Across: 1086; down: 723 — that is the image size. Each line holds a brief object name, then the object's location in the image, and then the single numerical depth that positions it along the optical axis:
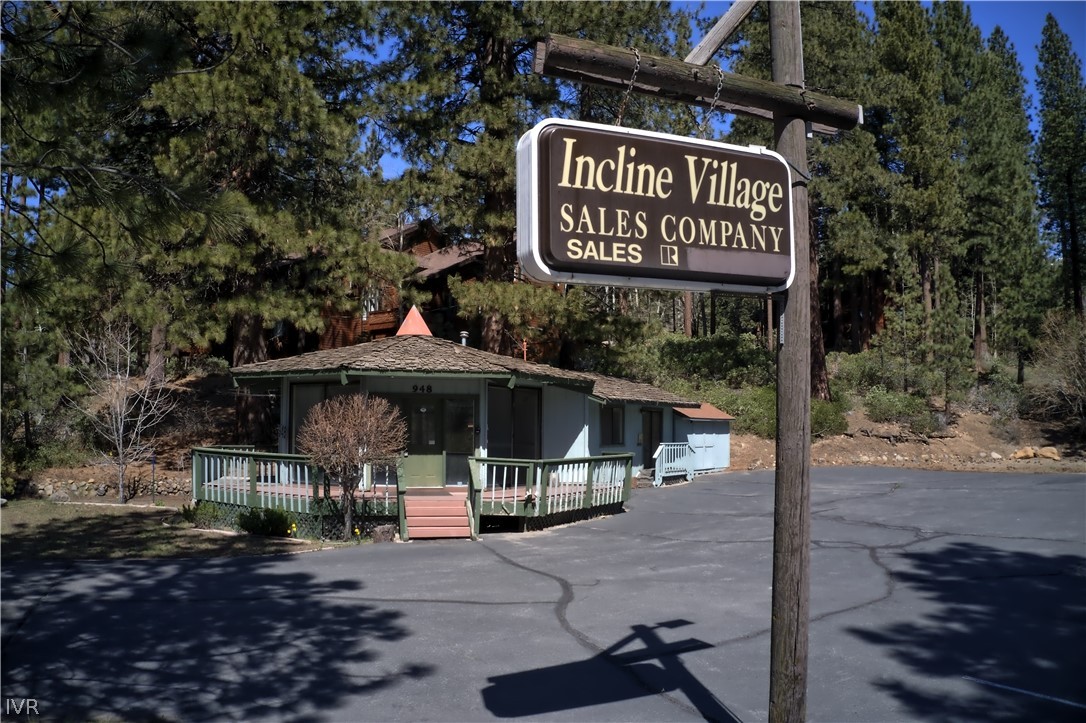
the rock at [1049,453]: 28.39
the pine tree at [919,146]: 34.19
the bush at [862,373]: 35.47
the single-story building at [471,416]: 16.06
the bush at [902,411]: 31.94
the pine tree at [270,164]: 18.59
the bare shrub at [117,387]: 19.70
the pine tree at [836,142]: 29.80
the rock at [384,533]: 14.42
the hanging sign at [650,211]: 4.00
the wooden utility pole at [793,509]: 4.66
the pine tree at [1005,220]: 39.41
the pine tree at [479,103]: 22.38
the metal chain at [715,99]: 4.68
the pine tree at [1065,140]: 41.50
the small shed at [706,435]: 27.67
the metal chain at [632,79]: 4.47
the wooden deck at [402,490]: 15.02
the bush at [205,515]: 16.00
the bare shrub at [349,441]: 14.23
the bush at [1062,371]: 28.95
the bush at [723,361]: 36.06
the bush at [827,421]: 31.44
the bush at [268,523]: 15.00
